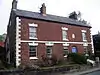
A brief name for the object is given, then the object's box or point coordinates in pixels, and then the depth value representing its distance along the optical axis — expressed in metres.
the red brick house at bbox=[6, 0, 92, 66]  11.18
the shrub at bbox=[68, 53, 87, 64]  11.59
